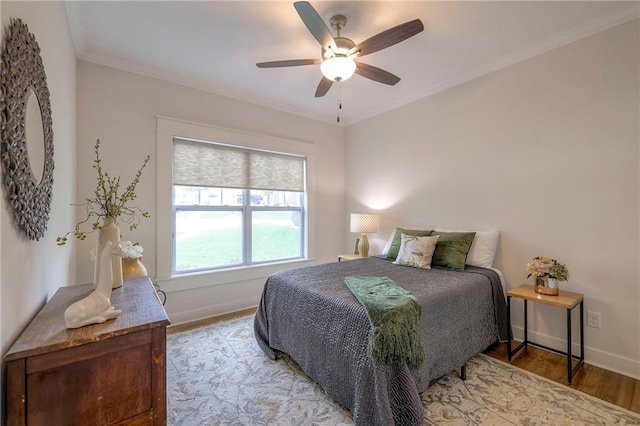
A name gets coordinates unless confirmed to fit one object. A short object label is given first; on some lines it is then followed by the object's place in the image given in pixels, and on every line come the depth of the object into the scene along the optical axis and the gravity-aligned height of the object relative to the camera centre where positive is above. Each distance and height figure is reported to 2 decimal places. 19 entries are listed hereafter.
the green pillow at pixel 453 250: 2.55 -0.35
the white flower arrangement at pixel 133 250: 1.58 -0.23
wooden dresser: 0.82 -0.53
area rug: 1.62 -1.21
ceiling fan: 1.64 +1.14
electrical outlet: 2.16 -0.84
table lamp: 3.67 -0.16
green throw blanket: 1.39 -0.61
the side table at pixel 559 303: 1.94 -0.66
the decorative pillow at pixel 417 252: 2.63 -0.38
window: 3.09 +0.09
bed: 1.44 -0.80
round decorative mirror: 0.88 +0.31
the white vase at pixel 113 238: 1.54 -0.15
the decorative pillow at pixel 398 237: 2.97 -0.28
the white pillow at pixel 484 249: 2.62 -0.36
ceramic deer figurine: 0.97 -0.34
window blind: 3.04 +0.57
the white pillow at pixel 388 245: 3.31 -0.40
